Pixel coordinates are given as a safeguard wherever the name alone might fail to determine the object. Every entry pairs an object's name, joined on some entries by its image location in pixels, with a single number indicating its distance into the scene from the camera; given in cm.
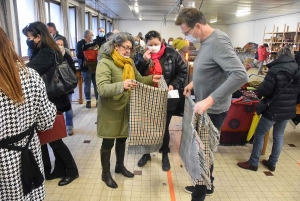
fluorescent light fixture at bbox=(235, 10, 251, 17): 1008
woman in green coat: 165
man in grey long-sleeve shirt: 132
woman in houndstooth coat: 103
